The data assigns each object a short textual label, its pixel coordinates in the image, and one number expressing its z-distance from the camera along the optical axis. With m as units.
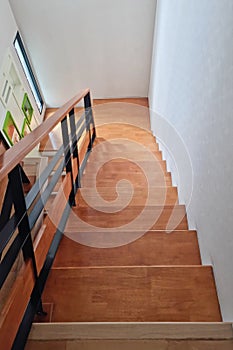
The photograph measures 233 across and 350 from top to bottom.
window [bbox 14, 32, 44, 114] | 4.60
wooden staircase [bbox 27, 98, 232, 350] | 1.35
